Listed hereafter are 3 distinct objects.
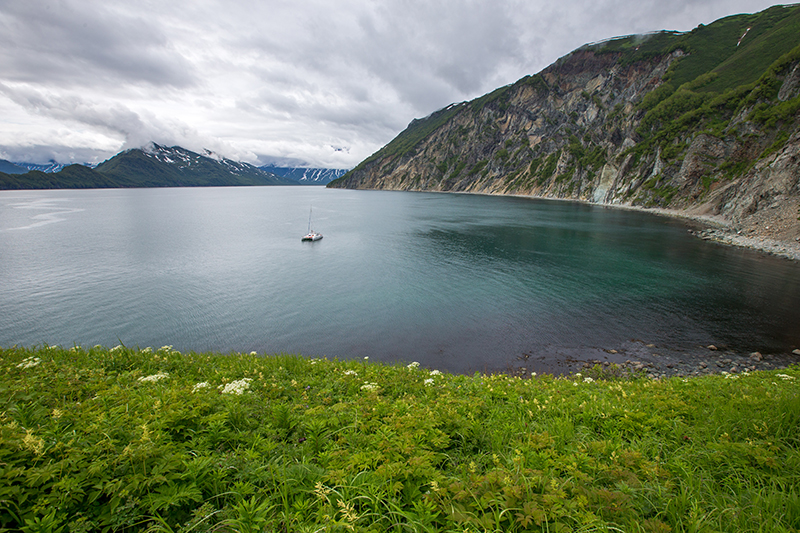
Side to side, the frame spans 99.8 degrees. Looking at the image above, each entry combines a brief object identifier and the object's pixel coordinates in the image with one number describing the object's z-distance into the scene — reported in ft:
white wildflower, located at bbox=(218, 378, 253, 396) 24.41
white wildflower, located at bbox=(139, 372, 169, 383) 26.14
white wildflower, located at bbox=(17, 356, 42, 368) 27.36
